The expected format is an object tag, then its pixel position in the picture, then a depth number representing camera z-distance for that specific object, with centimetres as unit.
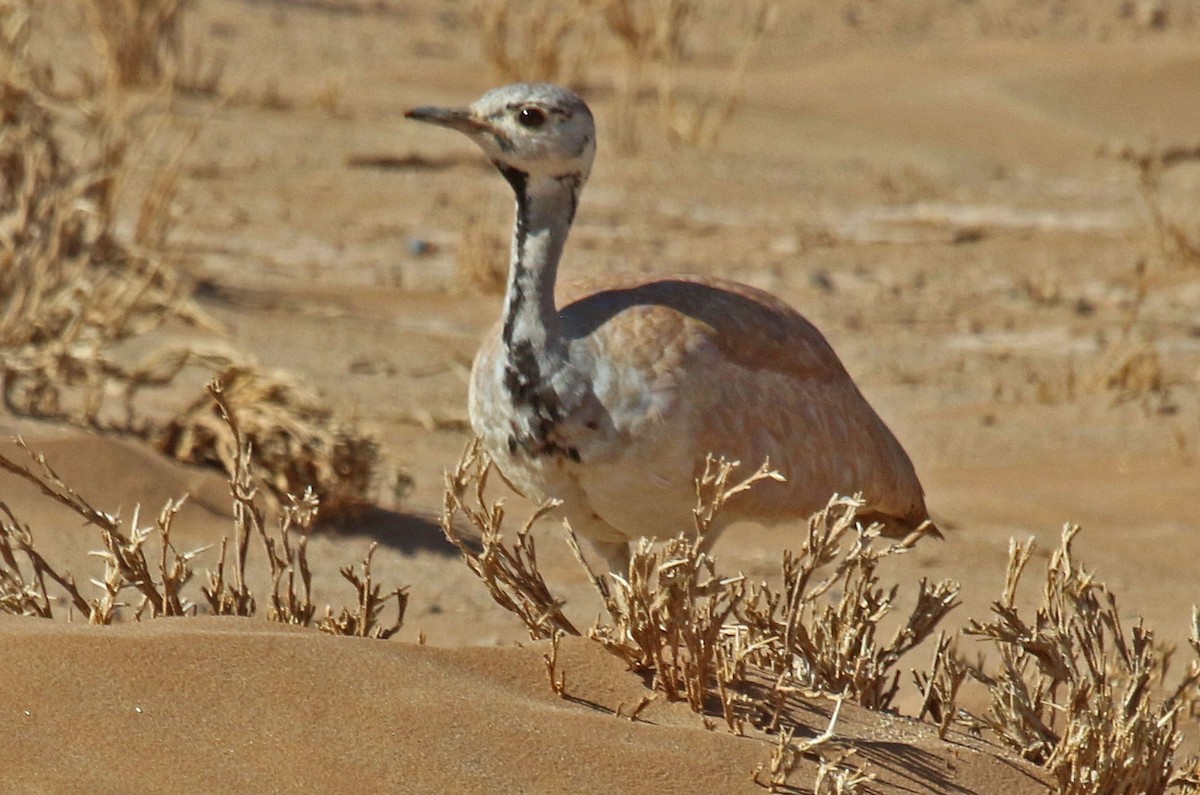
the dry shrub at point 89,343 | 1256
